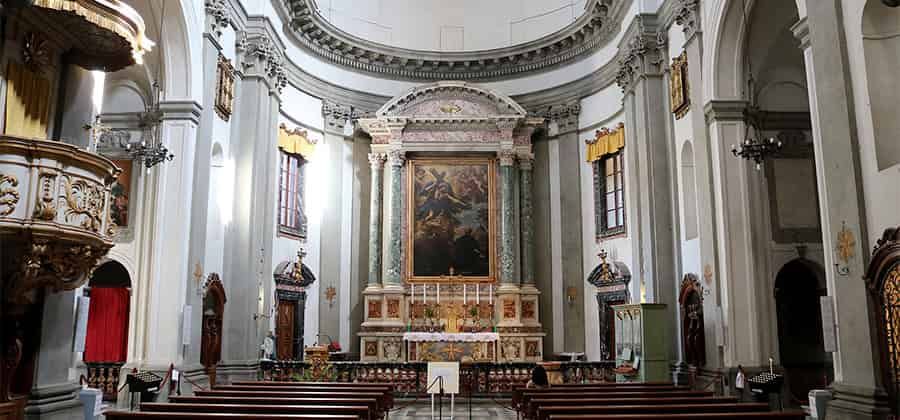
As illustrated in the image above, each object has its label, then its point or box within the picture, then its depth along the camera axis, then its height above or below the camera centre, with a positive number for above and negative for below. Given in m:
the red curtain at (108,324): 15.96 +0.12
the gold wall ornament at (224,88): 16.06 +5.49
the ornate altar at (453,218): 21.61 +3.47
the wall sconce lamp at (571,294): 21.89 +1.08
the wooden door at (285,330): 19.55 -0.02
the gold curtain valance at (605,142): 20.33 +5.43
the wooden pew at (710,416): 8.00 -0.98
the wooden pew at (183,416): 7.97 -0.96
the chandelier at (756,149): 11.59 +2.93
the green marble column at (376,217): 22.09 +3.48
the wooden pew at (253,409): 8.91 -0.98
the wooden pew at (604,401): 9.61 -0.97
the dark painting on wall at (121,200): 14.98 +2.70
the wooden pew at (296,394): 10.65 -0.95
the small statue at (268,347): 17.66 -0.43
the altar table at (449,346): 20.36 -0.47
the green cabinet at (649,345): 15.16 -0.33
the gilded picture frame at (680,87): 15.72 +5.38
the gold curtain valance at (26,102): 8.05 +2.62
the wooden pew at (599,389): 11.59 -0.97
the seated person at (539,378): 13.45 -0.90
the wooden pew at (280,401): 9.66 -0.96
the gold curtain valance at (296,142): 20.38 +5.41
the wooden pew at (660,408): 8.97 -1.00
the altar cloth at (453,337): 20.33 -0.21
